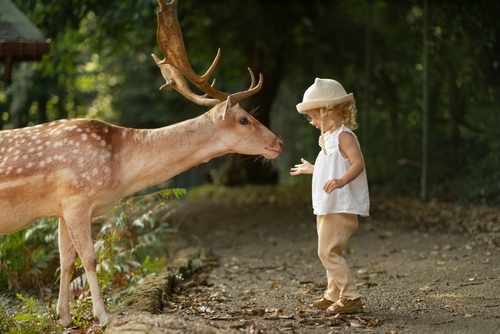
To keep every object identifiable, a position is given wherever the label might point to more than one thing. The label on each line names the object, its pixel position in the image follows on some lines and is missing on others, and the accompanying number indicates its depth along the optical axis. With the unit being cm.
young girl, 458
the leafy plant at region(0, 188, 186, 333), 538
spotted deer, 446
